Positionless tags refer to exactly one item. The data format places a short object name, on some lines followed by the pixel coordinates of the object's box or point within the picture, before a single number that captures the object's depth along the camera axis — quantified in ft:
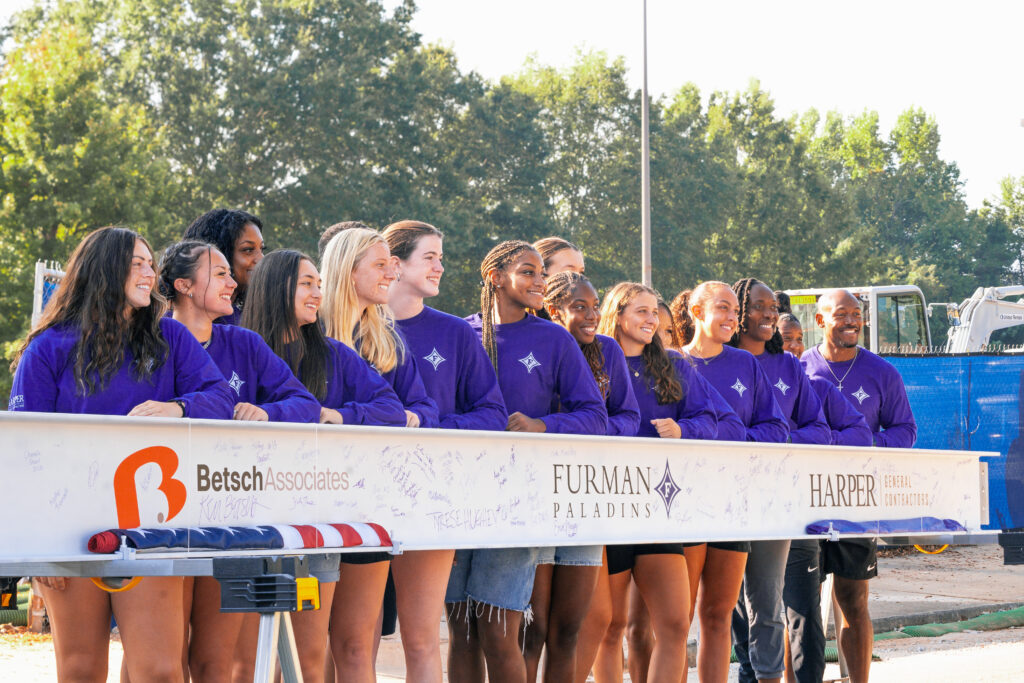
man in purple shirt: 46.78
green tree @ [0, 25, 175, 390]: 154.81
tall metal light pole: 162.09
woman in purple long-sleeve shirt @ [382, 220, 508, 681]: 32.42
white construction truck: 139.33
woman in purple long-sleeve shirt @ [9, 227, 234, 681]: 24.17
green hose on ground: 66.26
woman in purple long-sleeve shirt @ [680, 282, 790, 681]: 41.63
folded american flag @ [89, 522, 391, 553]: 21.42
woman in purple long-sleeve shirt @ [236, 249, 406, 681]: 28.50
